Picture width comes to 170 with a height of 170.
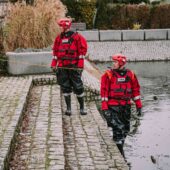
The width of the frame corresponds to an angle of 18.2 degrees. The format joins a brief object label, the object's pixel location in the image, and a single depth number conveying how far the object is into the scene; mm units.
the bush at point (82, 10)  29906
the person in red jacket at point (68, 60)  10141
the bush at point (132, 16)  29000
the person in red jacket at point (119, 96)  8383
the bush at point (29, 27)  15422
